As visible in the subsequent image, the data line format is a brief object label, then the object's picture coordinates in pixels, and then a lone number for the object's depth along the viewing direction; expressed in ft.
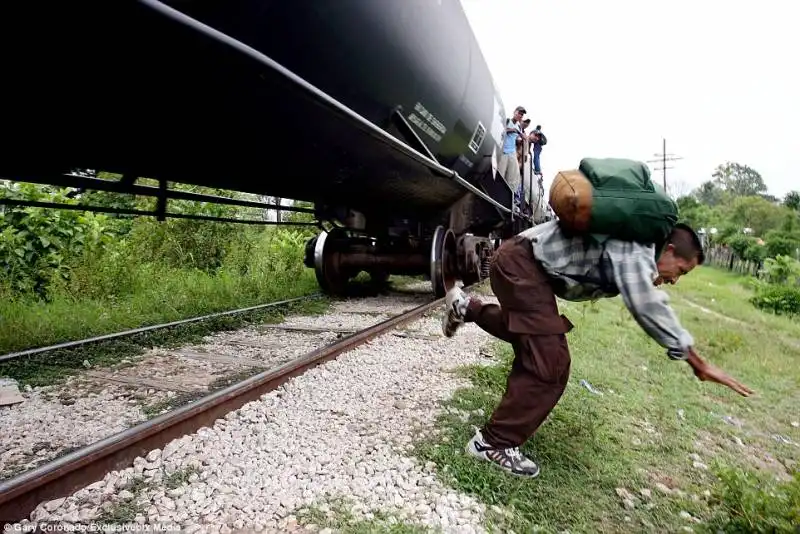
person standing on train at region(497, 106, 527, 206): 23.81
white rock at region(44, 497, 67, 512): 5.61
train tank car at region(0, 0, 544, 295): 6.06
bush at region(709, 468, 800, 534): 5.82
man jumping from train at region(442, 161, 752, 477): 6.98
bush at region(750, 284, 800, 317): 48.10
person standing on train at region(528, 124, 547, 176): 29.62
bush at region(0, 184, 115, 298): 18.43
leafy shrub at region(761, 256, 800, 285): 67.15
